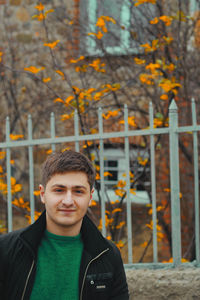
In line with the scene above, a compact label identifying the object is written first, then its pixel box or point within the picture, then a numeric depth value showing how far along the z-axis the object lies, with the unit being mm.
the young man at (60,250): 2022
